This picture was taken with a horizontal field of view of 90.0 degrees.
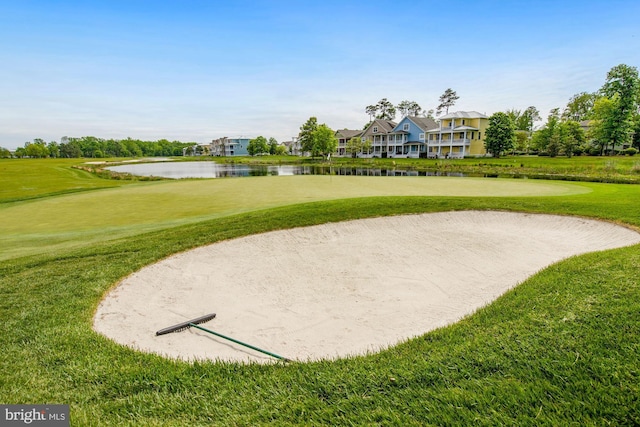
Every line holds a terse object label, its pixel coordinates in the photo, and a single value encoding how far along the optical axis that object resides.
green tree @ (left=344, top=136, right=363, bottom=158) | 68.70
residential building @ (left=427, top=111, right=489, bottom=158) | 55.00
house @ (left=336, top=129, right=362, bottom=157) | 82.21
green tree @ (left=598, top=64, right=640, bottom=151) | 44.78
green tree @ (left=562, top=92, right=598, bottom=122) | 74.88
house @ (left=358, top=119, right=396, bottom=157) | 69.79
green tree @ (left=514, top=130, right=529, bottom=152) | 57.09
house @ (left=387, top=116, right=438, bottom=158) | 62.35
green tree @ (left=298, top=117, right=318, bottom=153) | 82.70
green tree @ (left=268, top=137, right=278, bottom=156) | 123.78
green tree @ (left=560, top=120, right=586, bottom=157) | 46.12
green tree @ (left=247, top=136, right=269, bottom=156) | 115.44
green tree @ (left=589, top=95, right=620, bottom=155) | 45.38
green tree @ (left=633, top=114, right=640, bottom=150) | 46.28
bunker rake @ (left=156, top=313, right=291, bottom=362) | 4.04
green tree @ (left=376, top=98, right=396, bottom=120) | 102.31
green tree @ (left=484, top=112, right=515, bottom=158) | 49.78
